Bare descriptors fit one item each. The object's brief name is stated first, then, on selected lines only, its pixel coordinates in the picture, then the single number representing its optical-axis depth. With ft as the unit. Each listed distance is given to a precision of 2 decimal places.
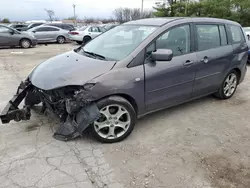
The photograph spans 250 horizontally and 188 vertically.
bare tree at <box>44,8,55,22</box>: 195.73
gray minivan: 9.94
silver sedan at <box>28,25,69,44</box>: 53.98
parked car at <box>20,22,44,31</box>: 61.57
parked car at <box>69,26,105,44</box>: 52.65
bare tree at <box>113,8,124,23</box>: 172.96
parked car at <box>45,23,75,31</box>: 64.23
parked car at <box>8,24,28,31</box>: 67.39
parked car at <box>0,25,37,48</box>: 43.39
